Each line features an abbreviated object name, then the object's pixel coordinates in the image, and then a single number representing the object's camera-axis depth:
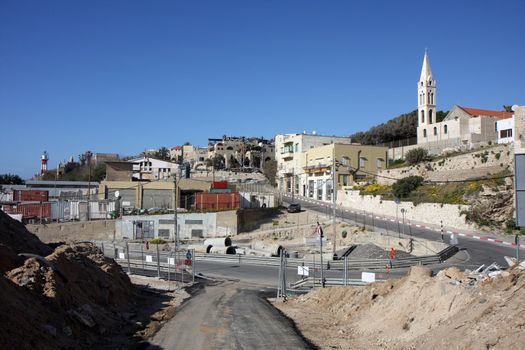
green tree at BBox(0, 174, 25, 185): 100.69
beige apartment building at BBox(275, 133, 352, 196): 84.65
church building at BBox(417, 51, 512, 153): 66.06
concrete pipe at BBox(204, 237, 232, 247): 43.79
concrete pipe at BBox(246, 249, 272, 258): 38.88
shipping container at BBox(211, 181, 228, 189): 68.88
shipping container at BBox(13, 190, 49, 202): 62.91
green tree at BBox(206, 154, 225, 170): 136.50
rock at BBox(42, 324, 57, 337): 11.99
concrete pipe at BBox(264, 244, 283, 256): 39.29
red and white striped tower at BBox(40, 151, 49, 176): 119.94
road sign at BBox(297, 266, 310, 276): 24.06
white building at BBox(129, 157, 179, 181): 98.56
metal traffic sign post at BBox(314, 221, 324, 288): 23.91
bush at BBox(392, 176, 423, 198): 54.28
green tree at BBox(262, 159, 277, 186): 101.23
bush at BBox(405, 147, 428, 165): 65.62
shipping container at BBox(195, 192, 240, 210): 59.12
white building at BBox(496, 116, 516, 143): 56.50
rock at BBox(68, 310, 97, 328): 14.26
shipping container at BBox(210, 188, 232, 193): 66.46
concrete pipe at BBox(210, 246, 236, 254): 40.75
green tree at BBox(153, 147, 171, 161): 167.38
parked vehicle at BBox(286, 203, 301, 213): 61.32
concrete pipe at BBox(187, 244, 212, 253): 42.34
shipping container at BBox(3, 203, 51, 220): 56.19
